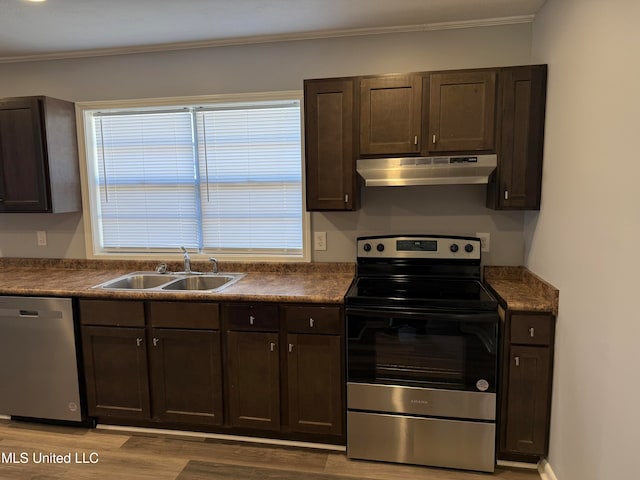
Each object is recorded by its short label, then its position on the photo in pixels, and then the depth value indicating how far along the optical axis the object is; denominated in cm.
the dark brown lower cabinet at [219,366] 232
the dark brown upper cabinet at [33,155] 274
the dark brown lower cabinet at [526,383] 208
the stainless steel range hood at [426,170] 232
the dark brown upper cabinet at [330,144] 244
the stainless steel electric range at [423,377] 213
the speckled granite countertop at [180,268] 234
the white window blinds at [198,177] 292
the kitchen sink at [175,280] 283
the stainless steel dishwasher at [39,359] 251
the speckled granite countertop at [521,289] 207
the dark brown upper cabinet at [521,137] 225
